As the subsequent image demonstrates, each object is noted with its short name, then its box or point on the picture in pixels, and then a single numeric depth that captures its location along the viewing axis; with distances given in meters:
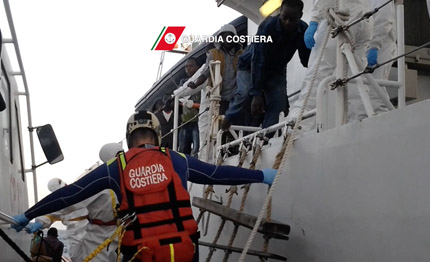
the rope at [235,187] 4.97
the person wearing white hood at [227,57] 7.30
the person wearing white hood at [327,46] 4.57
